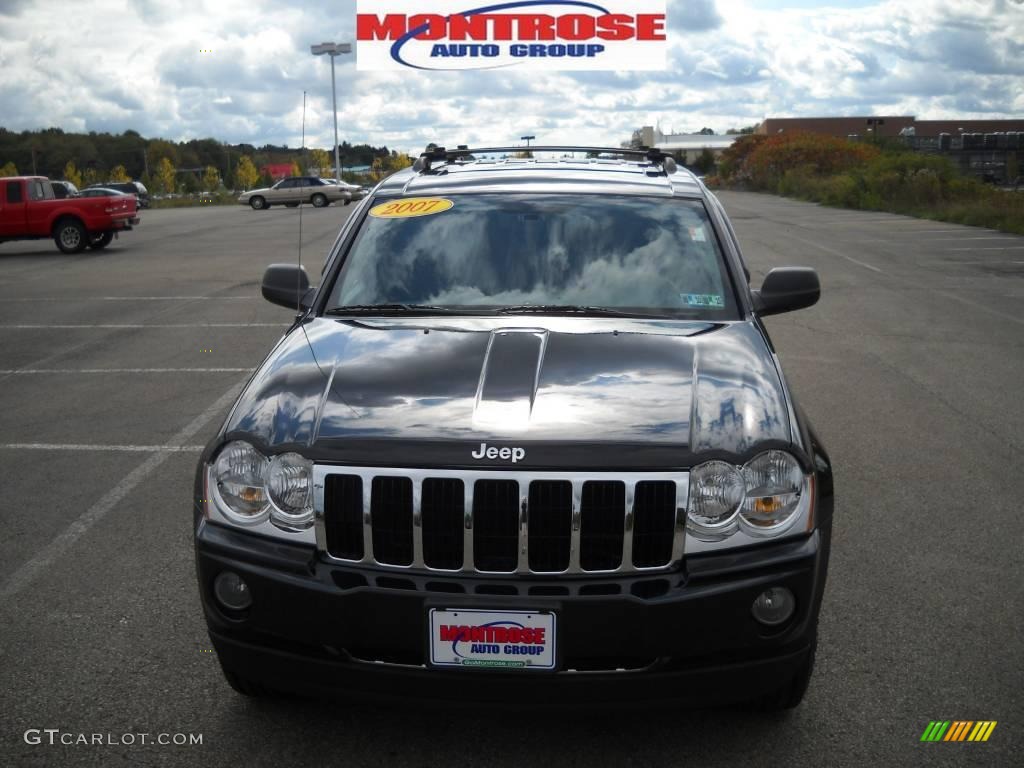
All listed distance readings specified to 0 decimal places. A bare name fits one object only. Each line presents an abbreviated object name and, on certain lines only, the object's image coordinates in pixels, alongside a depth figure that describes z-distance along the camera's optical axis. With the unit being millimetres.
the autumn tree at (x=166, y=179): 88562
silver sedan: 52366
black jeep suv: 2826
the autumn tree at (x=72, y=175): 88581
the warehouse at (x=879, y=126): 130375
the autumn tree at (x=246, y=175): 97938
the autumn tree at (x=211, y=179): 88281
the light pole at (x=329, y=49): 45888
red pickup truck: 25000
